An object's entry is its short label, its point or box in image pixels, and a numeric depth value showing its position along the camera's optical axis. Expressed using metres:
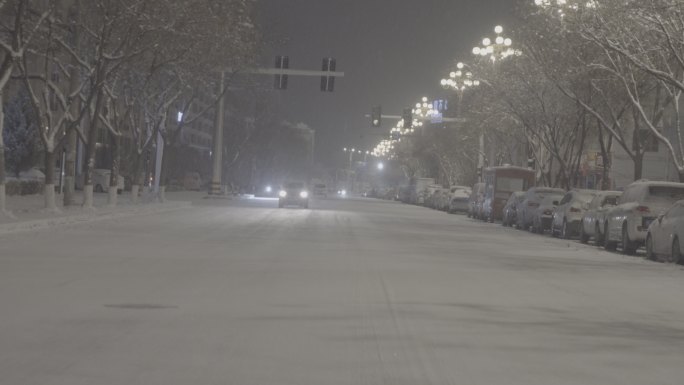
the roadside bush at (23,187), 49.16
